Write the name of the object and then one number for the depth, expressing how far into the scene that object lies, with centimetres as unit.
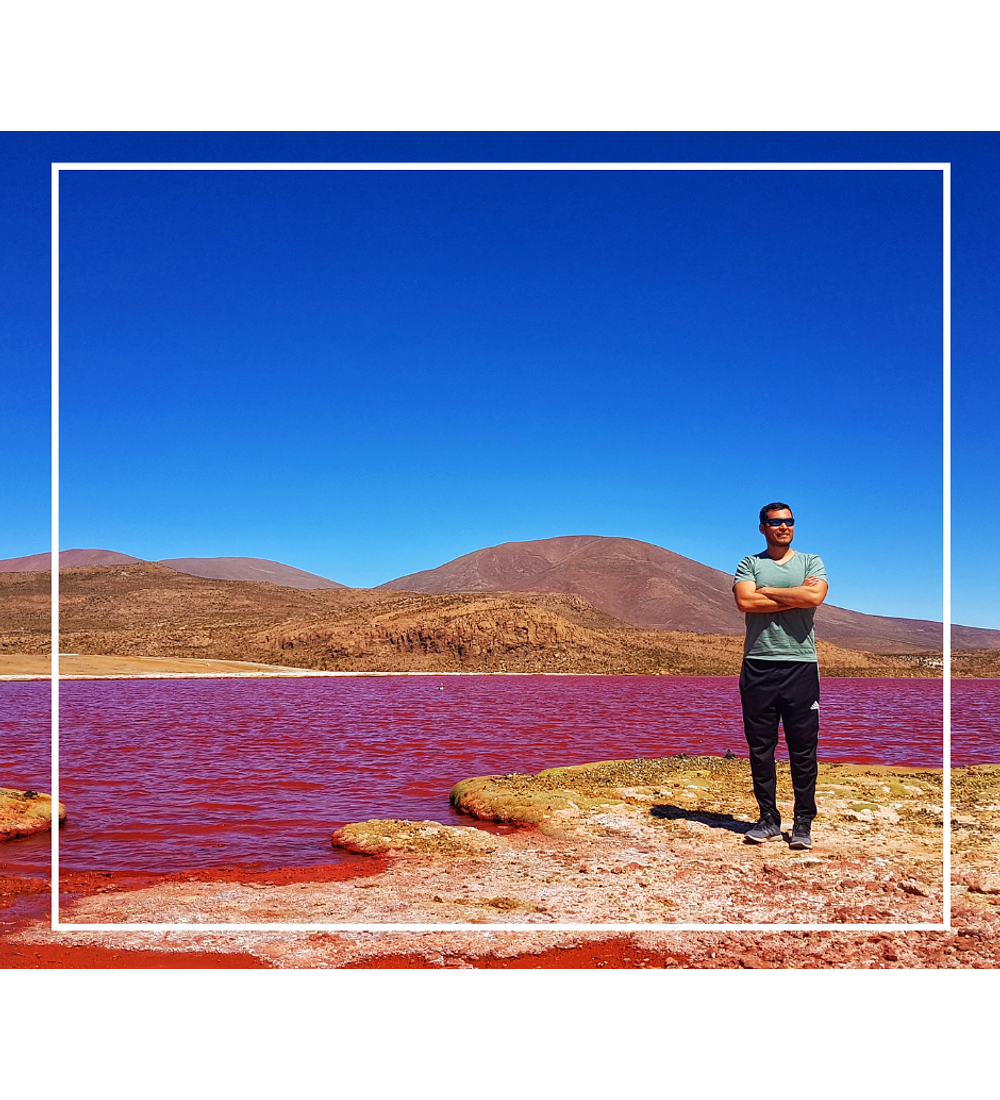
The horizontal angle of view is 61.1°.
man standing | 440
